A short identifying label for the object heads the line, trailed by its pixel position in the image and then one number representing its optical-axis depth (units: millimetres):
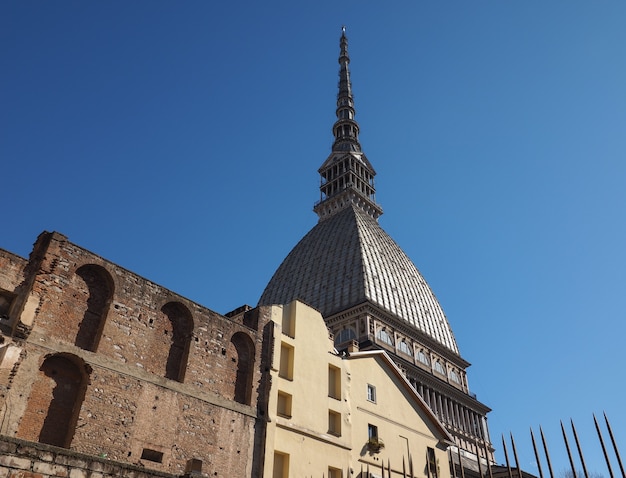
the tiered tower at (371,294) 63812
